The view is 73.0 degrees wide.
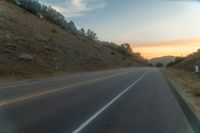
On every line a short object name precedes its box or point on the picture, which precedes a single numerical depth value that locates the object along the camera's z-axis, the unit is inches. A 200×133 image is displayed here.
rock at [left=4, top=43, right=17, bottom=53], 542.3
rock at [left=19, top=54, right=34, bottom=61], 546.0
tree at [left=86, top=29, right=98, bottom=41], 2229.0
